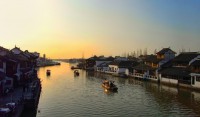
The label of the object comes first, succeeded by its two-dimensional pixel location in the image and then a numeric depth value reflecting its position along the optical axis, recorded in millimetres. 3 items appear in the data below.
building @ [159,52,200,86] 29415
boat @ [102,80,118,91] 29012
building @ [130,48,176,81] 38485
